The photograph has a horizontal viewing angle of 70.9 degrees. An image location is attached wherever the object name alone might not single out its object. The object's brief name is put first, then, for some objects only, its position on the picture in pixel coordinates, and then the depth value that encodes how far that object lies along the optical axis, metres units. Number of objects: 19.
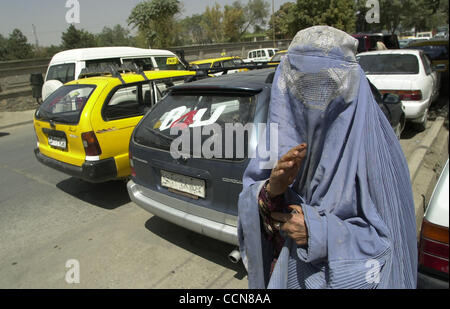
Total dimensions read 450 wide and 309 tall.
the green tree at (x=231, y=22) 58.78
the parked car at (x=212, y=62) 13.02
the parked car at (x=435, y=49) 11.67
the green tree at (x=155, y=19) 26.95
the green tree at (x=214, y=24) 61.59
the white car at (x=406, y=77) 6.64
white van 8.39
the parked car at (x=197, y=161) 2.59
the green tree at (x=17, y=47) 46.31
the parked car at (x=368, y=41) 13.74
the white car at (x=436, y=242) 1.32
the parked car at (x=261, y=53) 22.65
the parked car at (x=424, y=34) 41.00
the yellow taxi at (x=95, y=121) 4.03
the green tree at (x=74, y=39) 45.16
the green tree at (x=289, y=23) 28.83
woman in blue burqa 1.17
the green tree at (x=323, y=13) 26.88
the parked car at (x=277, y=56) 15.33
